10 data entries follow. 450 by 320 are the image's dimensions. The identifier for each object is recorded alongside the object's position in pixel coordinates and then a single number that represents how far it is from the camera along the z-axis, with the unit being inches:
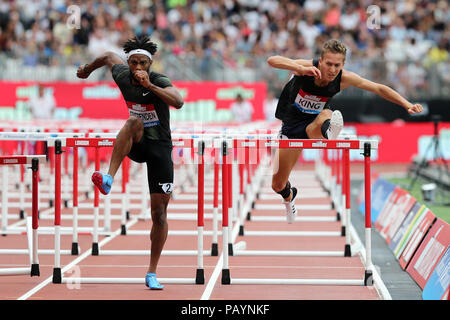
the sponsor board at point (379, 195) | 1141.7
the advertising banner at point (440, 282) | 604.7
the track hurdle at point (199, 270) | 709.3
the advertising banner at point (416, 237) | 782.5
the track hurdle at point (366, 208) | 681.0
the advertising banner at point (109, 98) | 2111.2
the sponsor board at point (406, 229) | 845.8
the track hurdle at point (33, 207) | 718.5
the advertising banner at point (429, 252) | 689.6
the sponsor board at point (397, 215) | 943.0
